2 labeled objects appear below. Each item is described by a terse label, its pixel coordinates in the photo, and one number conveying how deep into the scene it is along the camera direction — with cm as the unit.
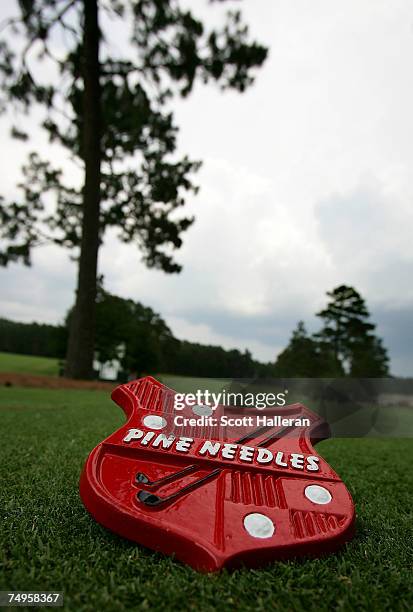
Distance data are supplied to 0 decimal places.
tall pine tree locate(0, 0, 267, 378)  888
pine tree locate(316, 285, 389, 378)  2291
